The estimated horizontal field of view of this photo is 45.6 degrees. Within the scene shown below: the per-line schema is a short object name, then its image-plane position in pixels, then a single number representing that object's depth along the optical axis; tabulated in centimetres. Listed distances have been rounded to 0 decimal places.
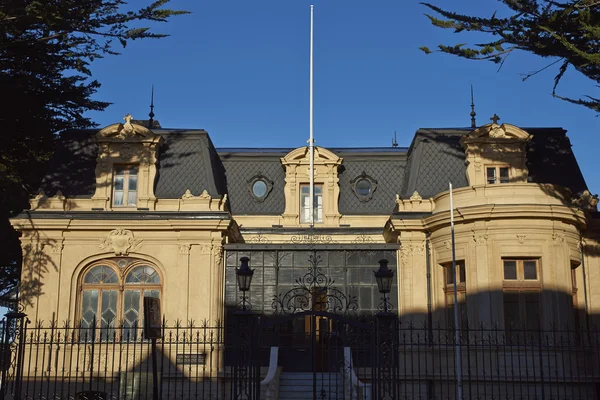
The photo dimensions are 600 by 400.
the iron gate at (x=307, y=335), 2033
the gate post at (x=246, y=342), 1458
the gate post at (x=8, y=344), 1442
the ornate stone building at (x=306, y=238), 2064
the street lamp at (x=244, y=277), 1538
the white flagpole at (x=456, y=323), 1802
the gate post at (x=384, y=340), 1443
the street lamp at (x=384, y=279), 1522
